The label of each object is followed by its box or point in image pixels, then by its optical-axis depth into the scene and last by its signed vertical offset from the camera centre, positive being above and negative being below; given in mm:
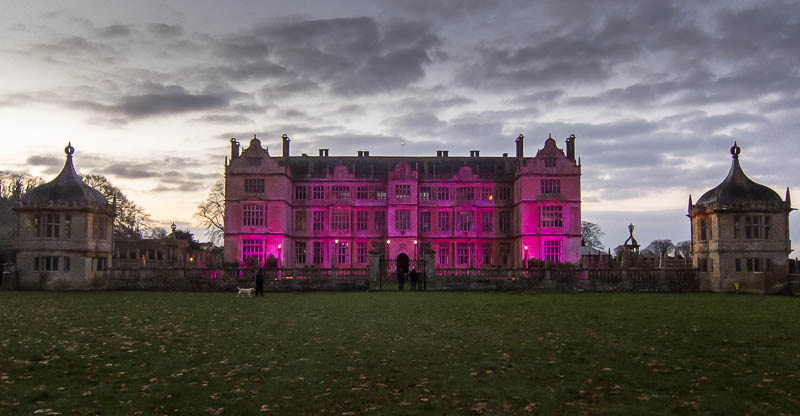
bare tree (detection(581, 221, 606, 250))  109812 +2368
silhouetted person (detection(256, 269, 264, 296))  30594 -1632
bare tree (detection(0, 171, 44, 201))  79750 +8944
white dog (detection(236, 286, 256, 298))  30172 -2105
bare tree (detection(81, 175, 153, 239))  74125 +4833
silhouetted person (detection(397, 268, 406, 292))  35906 -1765
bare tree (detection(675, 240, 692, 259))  120938 -136
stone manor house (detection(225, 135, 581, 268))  56156 +4038
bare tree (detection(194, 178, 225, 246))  74812 +4757
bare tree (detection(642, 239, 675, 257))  130925 +102
